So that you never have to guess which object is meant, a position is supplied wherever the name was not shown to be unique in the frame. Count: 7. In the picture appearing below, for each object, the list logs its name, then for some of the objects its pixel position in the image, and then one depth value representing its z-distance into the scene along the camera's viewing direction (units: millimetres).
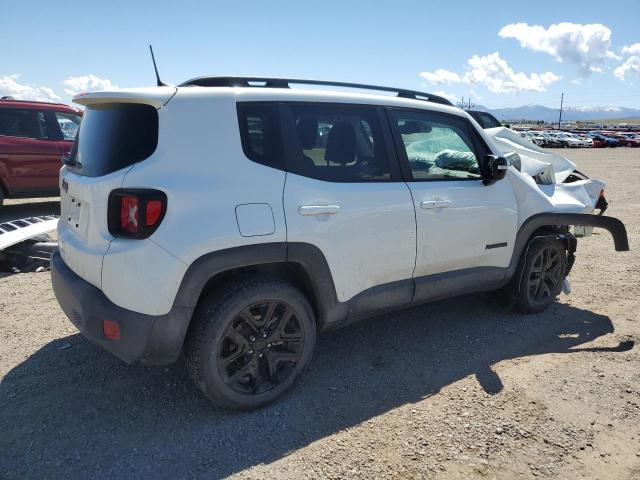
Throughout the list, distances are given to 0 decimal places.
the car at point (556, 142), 42906
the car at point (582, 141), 43156
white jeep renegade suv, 2533
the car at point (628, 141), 45431
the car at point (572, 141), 42894
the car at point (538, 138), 43094
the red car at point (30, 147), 7777
